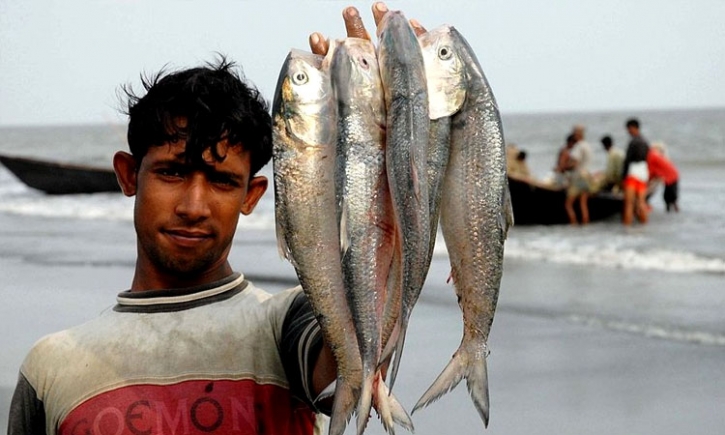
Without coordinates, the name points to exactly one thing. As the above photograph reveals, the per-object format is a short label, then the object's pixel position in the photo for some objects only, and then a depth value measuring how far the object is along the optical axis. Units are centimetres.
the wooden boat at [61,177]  2519
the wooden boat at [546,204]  1741
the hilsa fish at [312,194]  203
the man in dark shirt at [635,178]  1738
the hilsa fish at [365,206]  201
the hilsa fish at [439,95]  205
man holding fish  202
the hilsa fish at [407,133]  197
